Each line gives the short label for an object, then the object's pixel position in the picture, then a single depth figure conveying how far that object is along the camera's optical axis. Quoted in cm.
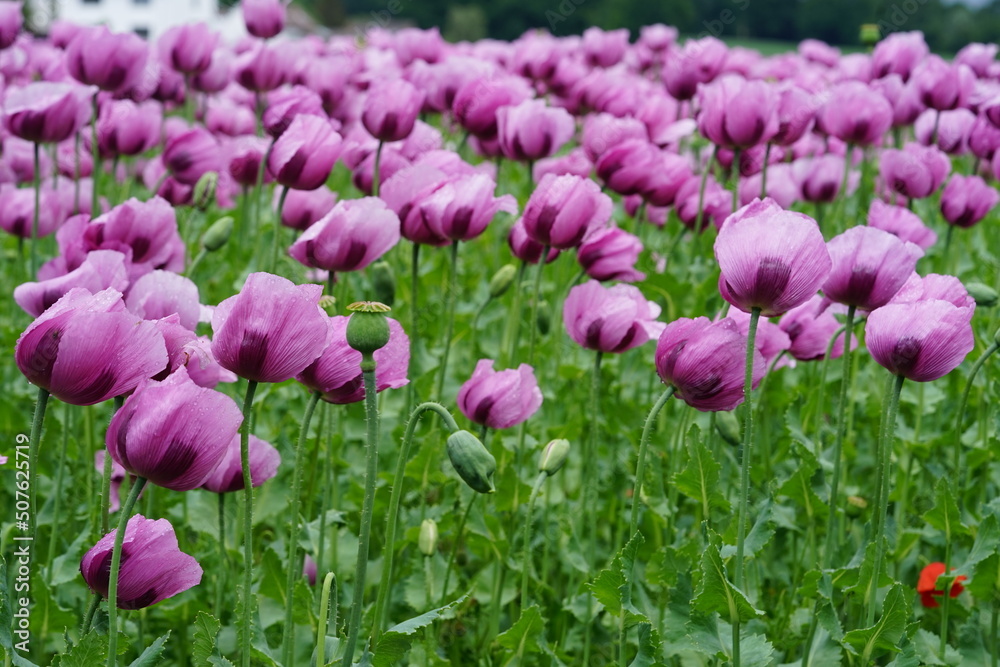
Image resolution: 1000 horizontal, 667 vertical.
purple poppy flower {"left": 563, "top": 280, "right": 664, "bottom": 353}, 266
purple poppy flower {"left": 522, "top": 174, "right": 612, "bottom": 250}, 269
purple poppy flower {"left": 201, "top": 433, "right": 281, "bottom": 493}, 250
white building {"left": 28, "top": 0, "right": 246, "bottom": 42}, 6097
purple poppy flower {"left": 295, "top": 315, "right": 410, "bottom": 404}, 239
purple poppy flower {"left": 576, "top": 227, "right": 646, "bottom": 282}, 282
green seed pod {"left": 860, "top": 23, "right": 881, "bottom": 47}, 550
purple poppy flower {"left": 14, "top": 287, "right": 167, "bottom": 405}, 228
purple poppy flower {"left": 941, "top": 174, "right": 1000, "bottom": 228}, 343
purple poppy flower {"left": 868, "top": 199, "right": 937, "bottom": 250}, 286
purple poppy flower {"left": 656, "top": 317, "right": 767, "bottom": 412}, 241
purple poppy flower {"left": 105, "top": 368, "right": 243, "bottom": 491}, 226
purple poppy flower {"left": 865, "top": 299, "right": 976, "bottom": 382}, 244
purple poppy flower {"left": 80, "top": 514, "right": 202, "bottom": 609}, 234
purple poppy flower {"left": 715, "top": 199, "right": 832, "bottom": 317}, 236
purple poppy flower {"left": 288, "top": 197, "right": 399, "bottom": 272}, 260
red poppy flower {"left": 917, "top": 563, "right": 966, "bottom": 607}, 284
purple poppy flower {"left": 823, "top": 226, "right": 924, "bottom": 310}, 248
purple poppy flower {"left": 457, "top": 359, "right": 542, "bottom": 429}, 259
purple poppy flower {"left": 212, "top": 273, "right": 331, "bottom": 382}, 230
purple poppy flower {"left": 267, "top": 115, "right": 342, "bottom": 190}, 273
